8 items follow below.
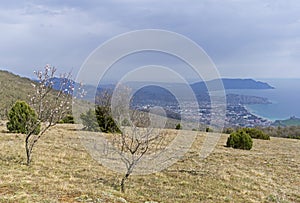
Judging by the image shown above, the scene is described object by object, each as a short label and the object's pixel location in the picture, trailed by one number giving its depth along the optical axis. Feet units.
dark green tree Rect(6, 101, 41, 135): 65.41
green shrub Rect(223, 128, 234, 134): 149.48
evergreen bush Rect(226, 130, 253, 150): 72.84
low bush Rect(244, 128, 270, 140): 105.91
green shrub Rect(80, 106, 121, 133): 78.43
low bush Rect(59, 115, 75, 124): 109.16
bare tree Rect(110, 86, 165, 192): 36.65
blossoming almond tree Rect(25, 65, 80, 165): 39.68
